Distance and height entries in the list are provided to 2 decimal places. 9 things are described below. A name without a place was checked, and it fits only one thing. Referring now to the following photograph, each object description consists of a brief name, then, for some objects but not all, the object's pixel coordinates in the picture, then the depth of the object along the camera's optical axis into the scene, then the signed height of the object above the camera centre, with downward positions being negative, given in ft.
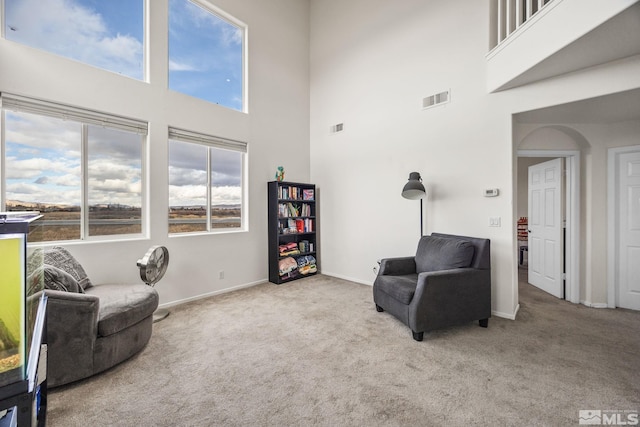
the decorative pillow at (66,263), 7.38 -1.44
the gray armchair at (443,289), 7.88 -2.48
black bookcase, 13.91 -1.03
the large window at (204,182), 11.60 +1.50
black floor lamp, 10.15 +0.91
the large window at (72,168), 8.01 +1.60
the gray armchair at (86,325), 5.69 -2.68
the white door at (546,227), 11.54 -0.74
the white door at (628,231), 9.87 -0.77
